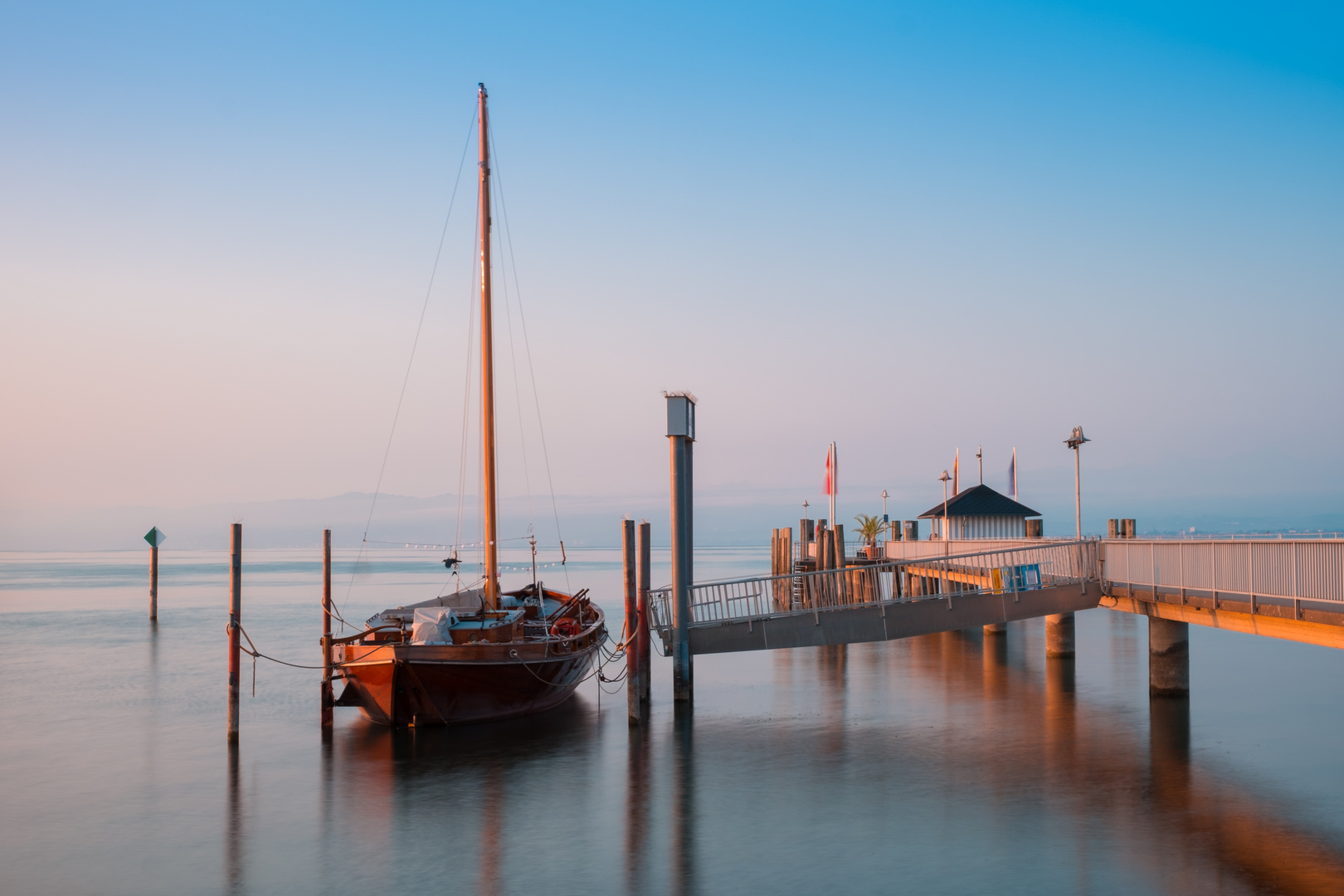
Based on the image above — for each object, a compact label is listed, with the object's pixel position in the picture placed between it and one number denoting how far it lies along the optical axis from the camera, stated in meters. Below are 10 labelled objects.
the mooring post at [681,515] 21.77
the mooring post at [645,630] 21.28
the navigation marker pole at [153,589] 48.66
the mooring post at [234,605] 18.64
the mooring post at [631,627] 21.11
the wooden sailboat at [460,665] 20.33
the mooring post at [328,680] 21.30
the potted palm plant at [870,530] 51.92
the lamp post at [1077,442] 30.80
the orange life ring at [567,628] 24.90
